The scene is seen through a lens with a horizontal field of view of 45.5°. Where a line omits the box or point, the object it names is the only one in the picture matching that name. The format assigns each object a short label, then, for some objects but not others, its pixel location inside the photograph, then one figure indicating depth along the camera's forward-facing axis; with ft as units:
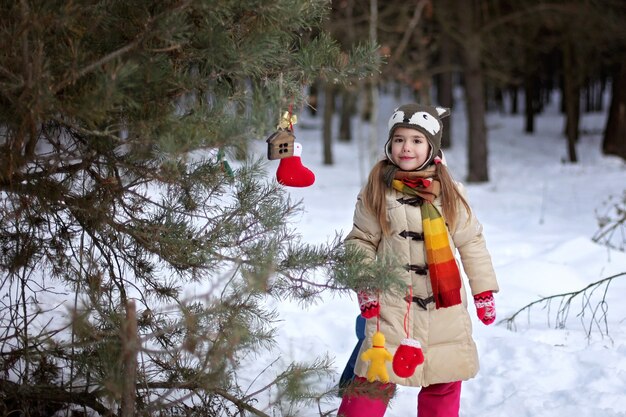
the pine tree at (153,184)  7.07
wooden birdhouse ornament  8.50
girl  10.21
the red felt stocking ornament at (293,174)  9.14
